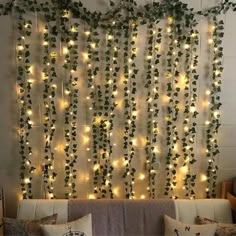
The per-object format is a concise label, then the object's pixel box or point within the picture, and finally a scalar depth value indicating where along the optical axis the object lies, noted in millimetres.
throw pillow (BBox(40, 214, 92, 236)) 2293
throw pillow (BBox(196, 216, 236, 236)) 2293
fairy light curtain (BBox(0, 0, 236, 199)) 2762
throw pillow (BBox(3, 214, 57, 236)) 2340
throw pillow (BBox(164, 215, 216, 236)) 2289
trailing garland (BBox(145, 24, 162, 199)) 2801
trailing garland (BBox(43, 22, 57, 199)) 2771
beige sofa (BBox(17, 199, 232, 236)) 2492
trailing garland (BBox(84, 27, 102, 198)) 2777
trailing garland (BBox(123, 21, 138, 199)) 2783
